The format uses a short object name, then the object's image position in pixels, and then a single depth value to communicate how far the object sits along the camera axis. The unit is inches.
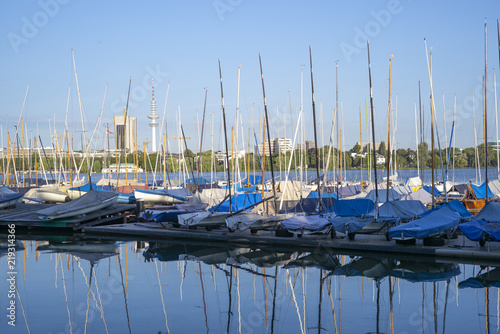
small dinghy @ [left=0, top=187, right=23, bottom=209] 1477.6
